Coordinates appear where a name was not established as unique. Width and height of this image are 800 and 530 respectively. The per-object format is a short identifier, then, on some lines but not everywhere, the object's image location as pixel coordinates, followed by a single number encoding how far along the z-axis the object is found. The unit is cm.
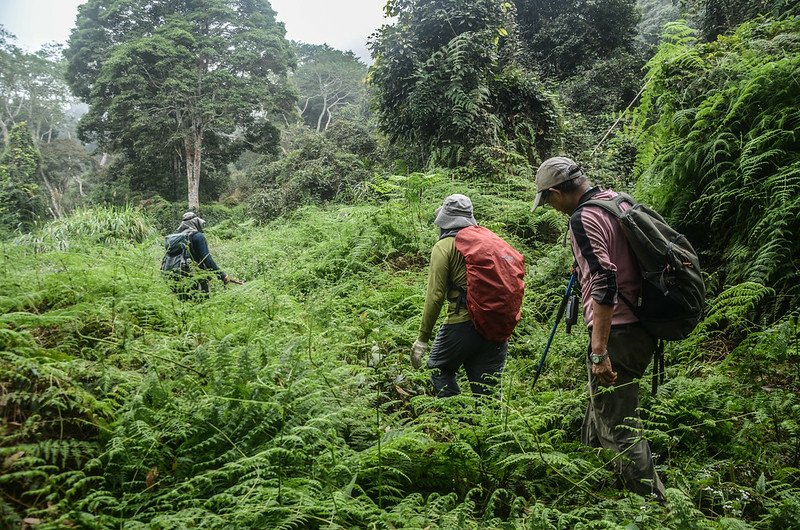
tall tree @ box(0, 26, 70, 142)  3872
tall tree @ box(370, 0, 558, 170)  1025
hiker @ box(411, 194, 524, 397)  335
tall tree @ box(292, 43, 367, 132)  4838
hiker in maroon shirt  254
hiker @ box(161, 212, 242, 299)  583
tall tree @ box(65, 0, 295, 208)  2253
